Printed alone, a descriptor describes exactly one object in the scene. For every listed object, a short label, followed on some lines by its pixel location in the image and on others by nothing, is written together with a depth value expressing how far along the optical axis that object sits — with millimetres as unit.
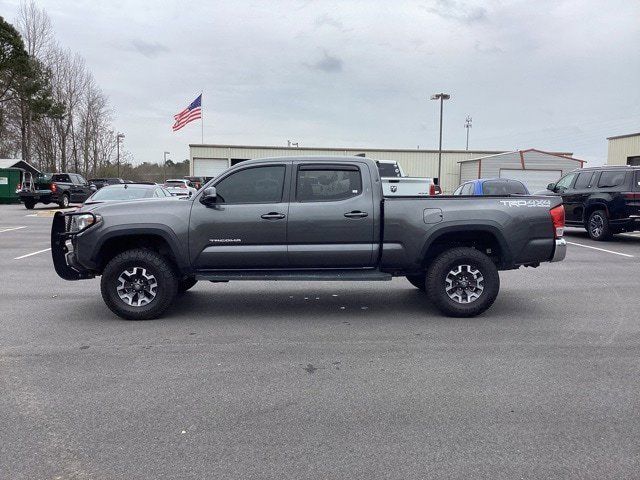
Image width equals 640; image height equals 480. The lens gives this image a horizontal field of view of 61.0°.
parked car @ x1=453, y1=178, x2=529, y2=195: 16234
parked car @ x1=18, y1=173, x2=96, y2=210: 27188
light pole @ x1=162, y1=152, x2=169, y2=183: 71606
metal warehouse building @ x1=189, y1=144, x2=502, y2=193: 45969
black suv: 13680
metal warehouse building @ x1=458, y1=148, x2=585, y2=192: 42156
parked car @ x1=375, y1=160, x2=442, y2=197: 12664
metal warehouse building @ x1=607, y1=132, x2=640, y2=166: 32125
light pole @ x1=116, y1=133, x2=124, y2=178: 63578
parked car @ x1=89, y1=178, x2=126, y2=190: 33084
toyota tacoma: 6352
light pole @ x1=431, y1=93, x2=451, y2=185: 35781
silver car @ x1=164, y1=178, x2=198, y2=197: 30256
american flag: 36031
